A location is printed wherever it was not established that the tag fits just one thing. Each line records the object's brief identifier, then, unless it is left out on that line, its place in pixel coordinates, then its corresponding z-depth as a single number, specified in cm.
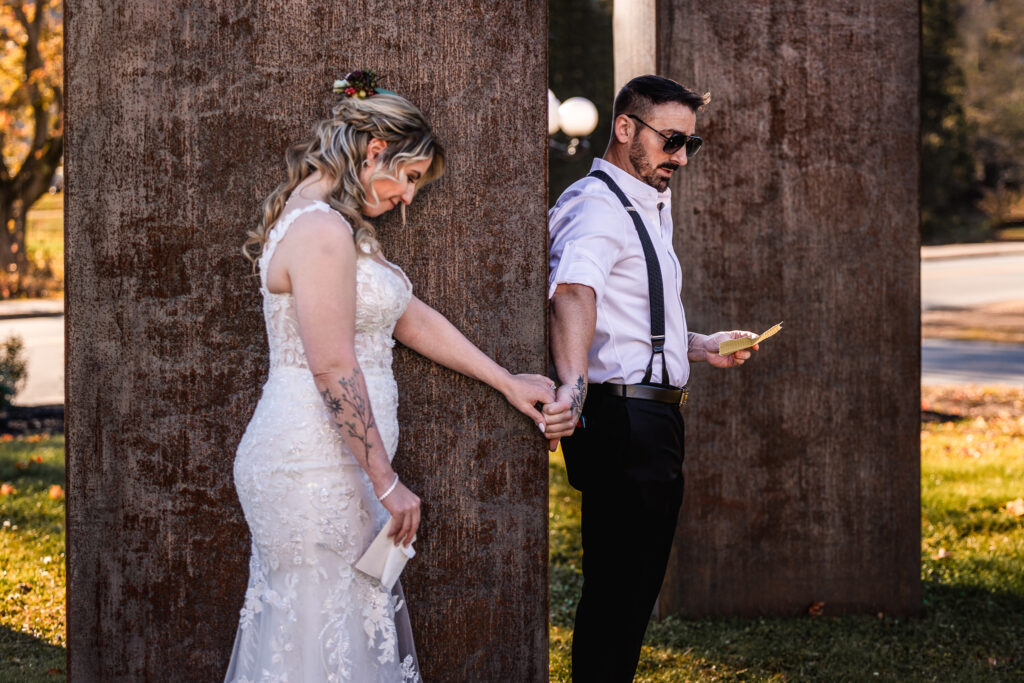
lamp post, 1212
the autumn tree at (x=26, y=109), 1873
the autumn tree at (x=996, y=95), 4531
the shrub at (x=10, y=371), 1013
